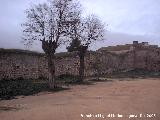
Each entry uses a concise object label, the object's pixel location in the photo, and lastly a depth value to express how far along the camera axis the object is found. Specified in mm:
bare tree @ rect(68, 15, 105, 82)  14573
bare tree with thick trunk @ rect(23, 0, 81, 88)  10890
